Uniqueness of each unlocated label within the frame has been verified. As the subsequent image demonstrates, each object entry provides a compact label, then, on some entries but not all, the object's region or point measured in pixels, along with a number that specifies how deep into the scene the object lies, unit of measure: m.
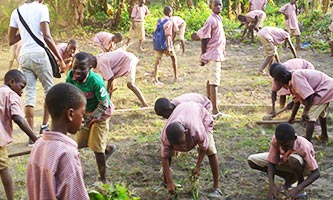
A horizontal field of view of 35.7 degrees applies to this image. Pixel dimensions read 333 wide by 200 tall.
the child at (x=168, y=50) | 10.04
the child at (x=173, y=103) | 5.22
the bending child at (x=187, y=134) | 4.52
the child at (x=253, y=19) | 13.96
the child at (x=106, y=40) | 9.24
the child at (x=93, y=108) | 4.81
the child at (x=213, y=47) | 7.61
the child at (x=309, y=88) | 6.06
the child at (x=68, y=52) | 7.57
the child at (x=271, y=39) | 10.11
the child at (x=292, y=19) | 13.13
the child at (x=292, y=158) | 4.74
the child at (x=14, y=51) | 9.87
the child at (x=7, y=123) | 4.63
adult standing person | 5.96
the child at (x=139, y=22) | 13.05
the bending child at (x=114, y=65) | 7.43
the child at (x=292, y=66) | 7.04
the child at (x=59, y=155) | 2.74
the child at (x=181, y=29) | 12.68
